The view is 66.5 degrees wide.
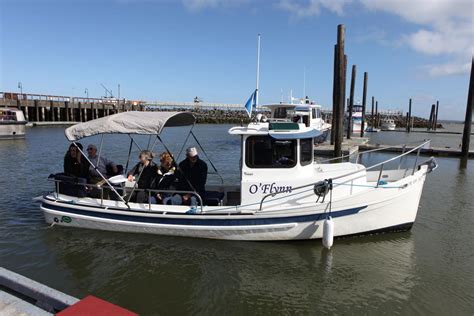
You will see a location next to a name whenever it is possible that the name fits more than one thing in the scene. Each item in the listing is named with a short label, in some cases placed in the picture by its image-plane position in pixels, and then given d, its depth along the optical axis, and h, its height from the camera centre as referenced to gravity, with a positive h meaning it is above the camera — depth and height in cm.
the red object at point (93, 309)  326 -182
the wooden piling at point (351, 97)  2949 +160
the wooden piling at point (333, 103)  2436 +88
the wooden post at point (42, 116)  5441 -101
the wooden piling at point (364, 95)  3500 +209
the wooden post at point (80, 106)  5773 +64
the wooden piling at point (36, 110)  5272 -13
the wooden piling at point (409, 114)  5819 +56
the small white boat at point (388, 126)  6900 -173
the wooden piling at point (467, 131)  2224 -76
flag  1042 +32
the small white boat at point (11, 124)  3117 -134
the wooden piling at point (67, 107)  5664 +43
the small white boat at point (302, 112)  2259 +18
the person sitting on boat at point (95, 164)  846 -131
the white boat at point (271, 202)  722 -176
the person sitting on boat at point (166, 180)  785 -150
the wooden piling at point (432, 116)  6429 +36
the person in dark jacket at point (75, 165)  852 -129
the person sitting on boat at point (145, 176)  804 -146
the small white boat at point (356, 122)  4956 -80
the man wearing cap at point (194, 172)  767 -126
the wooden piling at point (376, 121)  7528 -91
